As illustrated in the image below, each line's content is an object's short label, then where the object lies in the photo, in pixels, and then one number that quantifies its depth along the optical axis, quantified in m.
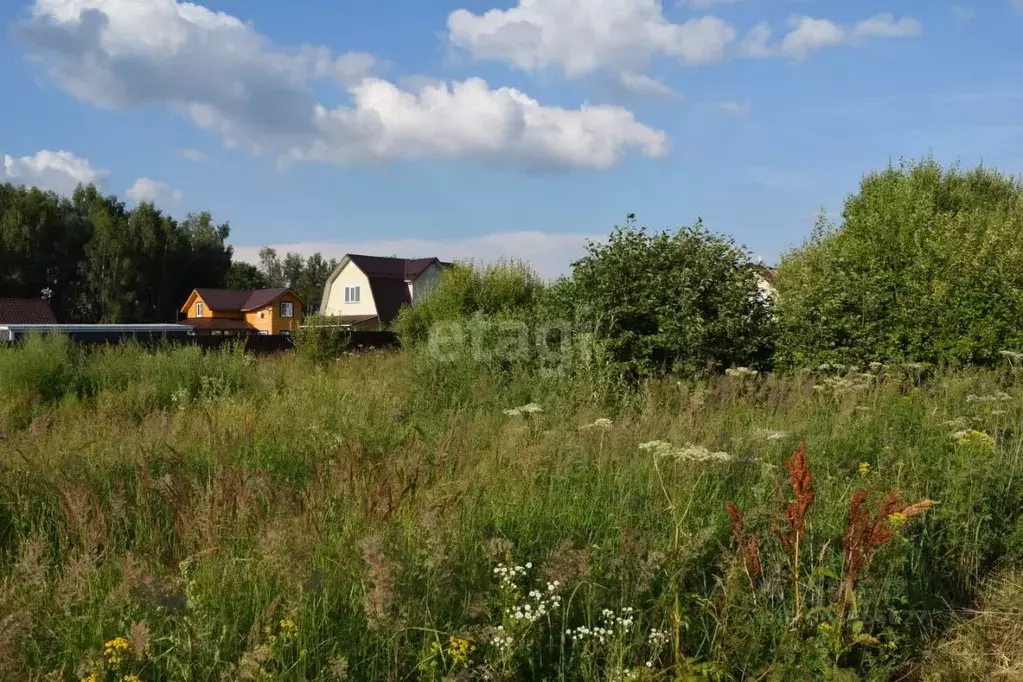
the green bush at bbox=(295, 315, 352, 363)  16.73
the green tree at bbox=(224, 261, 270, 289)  74.94
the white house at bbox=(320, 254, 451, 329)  46.91
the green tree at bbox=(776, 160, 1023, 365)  11.60
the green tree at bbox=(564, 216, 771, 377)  10.45
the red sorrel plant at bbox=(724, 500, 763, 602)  3.21
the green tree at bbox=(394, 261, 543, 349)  21.95
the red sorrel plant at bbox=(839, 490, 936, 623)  3.10
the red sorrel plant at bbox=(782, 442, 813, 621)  3.06
